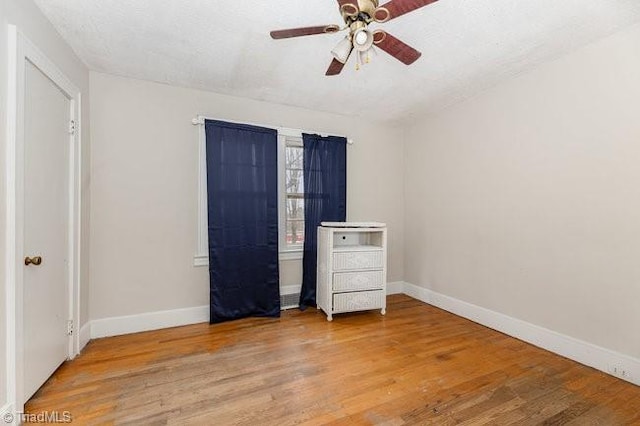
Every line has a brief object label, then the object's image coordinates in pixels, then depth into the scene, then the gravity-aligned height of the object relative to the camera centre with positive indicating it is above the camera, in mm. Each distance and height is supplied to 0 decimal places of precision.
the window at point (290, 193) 3412 +231
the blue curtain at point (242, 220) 2990 -92
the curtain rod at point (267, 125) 2977 +994
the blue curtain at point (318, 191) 3457 +264
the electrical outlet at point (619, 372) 1981 -1134
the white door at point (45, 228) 1713 -117
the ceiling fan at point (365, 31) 1394 +1010
